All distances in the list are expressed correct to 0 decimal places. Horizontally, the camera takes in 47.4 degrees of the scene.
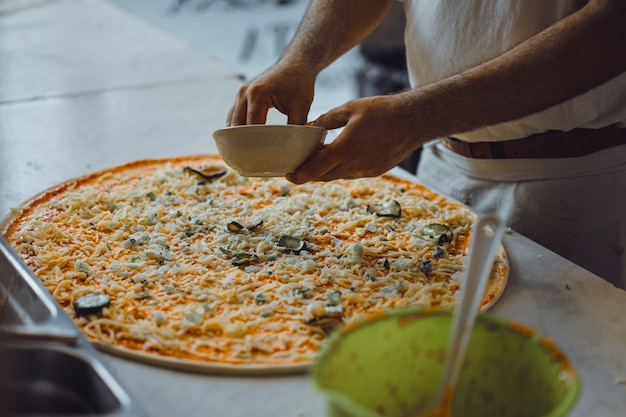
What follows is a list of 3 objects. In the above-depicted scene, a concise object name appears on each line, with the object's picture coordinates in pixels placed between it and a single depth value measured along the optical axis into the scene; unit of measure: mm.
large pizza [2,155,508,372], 1256
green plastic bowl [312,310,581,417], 909
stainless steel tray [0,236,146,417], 1083
